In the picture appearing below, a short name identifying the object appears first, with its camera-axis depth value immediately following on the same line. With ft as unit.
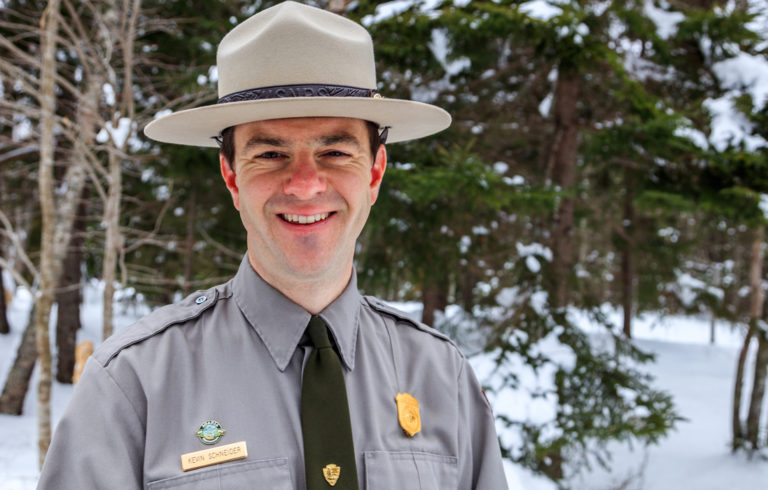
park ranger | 4.31
